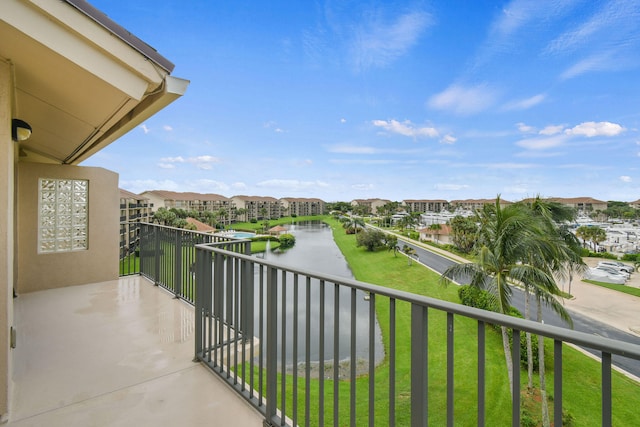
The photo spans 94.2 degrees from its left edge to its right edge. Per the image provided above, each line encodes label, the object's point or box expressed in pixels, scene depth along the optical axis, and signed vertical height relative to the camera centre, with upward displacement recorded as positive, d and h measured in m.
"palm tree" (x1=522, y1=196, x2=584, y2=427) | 10.38 -1.46
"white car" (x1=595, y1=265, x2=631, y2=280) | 26.05 -5.26
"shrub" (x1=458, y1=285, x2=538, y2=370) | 12.49 -4.99
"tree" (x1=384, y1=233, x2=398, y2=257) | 34.30 -3.41
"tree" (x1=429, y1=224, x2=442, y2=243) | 45.59 -2.17
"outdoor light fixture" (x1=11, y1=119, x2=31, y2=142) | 2.25 +0.66
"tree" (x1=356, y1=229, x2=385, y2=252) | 38.38 -3.32
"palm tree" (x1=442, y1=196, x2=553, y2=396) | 10.48 -1.46
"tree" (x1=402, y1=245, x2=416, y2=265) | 32.84 -4.29
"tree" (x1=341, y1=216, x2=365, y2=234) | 54.76 -2.19
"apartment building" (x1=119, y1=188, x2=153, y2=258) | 35.28 +0.84
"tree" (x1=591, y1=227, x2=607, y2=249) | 37.34 -2.68
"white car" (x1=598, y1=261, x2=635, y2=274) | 28.44 -5.17
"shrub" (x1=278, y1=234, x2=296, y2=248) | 43.81 -3.91
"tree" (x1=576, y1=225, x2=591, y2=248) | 38.11 -2.52
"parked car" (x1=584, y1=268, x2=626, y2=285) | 25.19 -5.56
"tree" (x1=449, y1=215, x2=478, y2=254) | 34.88 -2.35
